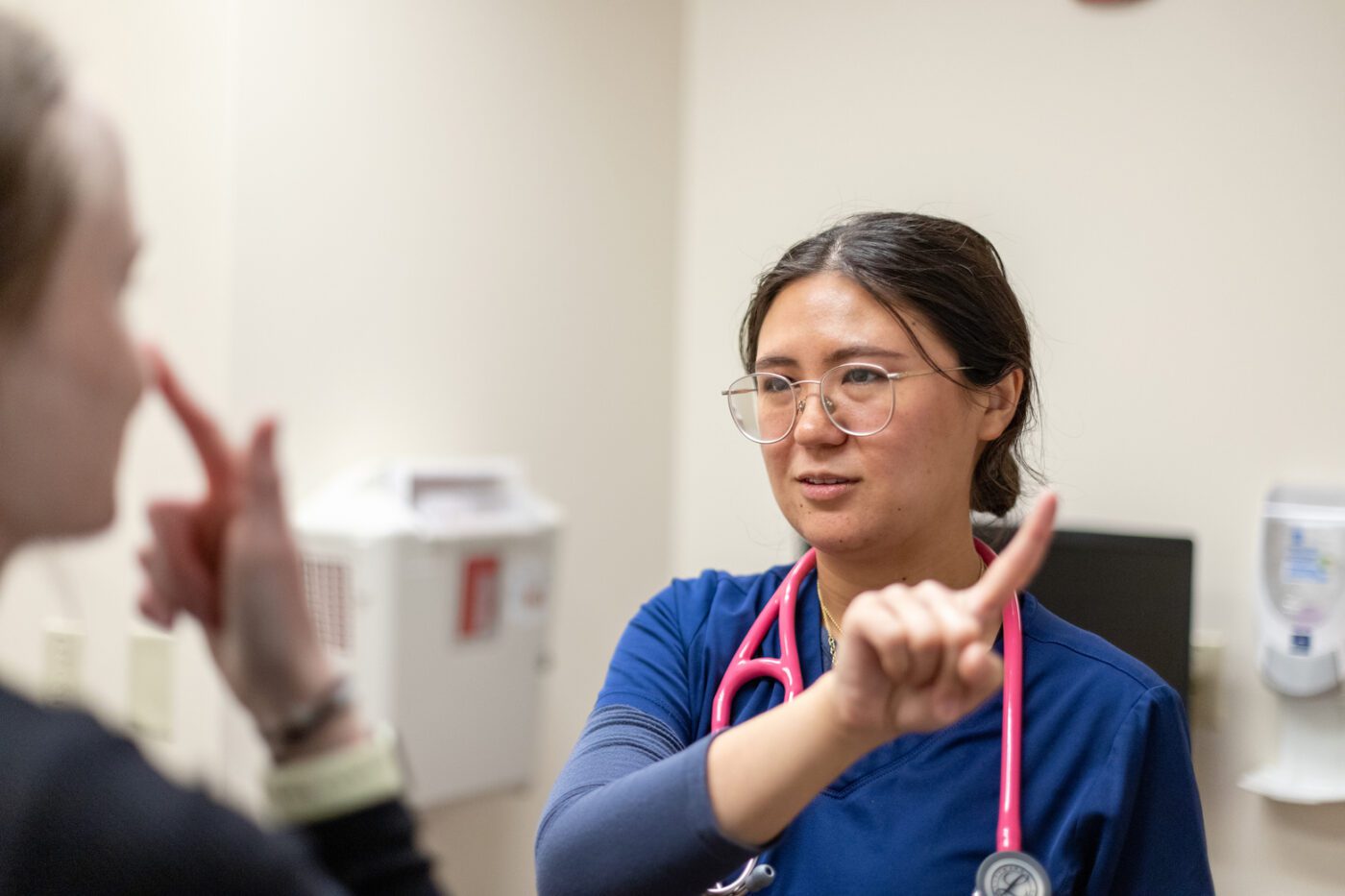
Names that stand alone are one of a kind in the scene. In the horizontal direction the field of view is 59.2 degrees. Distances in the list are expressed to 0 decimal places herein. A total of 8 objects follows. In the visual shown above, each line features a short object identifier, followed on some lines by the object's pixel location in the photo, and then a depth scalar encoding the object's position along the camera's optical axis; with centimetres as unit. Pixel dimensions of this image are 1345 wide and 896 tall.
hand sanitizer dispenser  172
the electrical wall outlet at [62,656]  201
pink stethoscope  95
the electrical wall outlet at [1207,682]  186
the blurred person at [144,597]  43
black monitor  170
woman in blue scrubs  78
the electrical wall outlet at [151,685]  188
